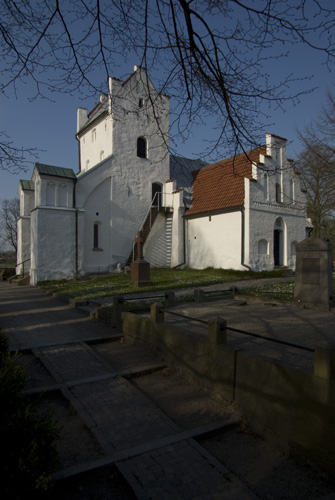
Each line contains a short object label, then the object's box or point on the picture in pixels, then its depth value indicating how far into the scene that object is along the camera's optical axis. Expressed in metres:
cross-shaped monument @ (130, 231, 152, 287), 16.61
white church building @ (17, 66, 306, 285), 21.88
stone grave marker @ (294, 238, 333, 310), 10.69
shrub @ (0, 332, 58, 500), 2.66
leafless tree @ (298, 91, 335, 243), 17.86
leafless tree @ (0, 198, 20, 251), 58.66
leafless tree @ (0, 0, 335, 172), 4.38
